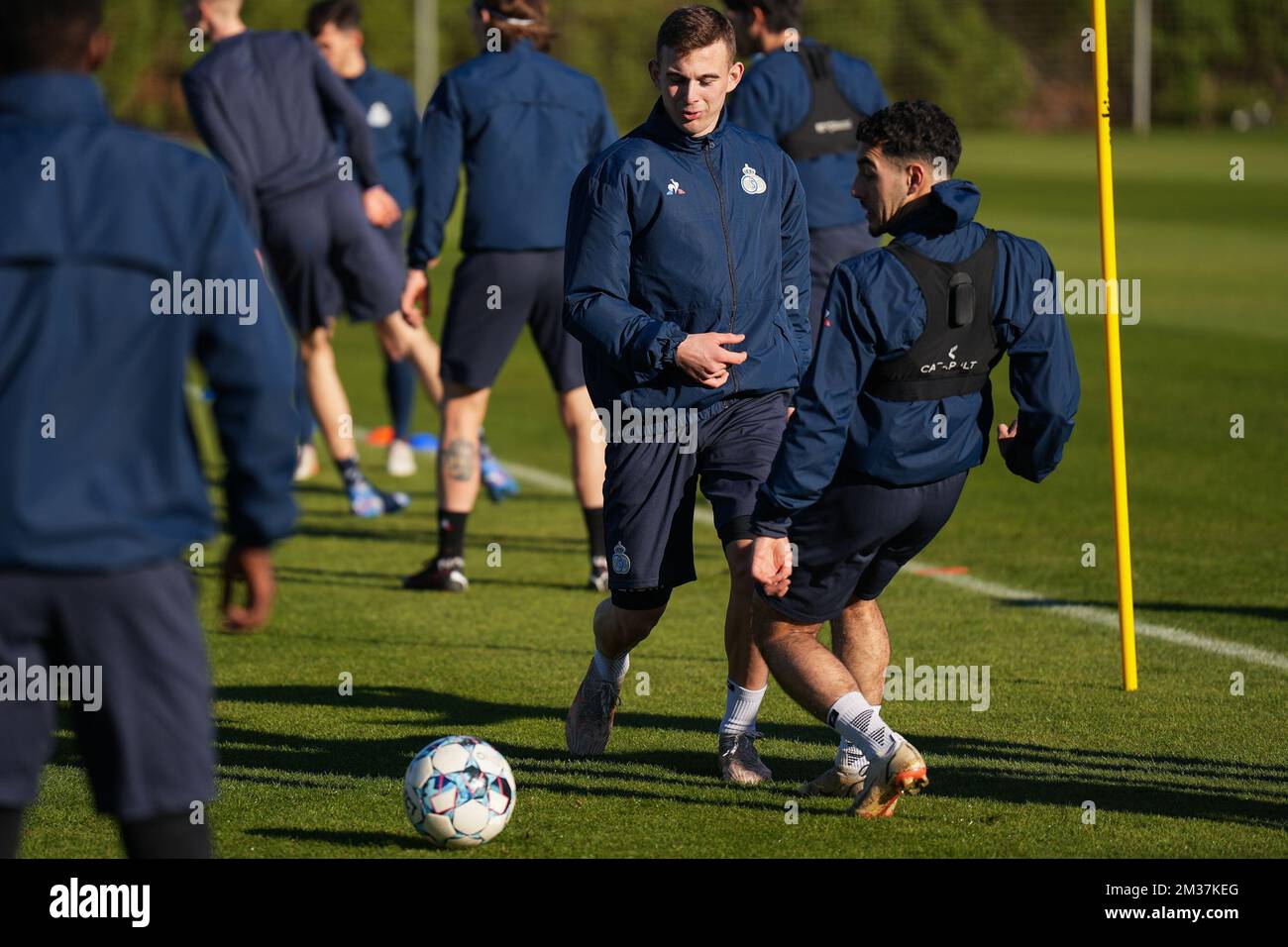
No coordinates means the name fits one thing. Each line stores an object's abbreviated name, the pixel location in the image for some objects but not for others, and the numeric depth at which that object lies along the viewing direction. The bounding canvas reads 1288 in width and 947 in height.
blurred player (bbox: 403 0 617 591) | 16.69
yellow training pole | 12.81
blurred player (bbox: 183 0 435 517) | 17.95
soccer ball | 9.82
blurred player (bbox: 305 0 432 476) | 22.34
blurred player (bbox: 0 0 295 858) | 6.39
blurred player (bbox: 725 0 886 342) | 17.09
